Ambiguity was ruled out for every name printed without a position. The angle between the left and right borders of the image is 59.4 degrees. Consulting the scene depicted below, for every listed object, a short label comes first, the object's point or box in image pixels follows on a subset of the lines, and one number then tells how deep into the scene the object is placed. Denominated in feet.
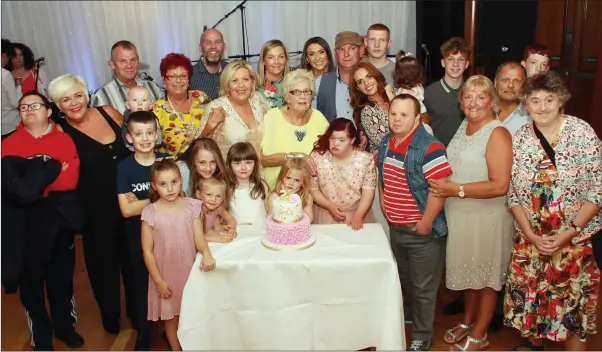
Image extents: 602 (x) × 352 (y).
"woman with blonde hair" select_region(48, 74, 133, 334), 8.86
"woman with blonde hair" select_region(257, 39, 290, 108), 10.83
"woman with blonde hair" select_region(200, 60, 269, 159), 9.70
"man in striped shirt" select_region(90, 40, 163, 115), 11.16
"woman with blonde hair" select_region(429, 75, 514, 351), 8.05
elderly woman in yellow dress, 9.41
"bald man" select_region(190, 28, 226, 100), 12.51
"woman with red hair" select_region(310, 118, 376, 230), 8.91
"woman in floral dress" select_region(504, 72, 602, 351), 7.66
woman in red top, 16.21
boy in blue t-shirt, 8.41
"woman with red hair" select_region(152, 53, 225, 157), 9.68
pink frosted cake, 7.70
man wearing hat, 10.97
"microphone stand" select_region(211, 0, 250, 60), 19.67
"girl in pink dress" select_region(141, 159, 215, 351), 8.00
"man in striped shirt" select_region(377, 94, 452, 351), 8.07
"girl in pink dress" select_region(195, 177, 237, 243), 8.67
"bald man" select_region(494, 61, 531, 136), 9.20
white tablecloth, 7.45
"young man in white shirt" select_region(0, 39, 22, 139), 14.19
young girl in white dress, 8.77
